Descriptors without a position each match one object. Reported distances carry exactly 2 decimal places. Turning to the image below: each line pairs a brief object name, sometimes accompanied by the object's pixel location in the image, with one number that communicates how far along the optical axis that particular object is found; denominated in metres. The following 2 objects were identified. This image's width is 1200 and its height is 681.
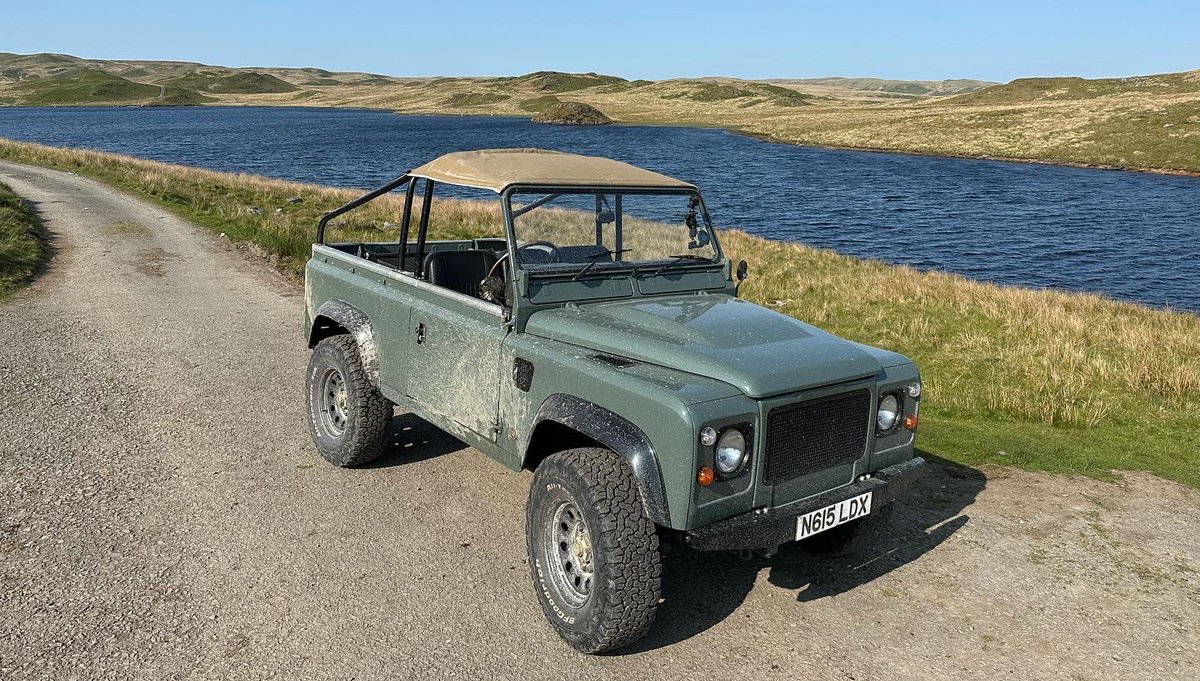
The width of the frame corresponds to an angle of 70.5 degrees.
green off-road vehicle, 3.90
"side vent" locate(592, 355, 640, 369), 4.33
